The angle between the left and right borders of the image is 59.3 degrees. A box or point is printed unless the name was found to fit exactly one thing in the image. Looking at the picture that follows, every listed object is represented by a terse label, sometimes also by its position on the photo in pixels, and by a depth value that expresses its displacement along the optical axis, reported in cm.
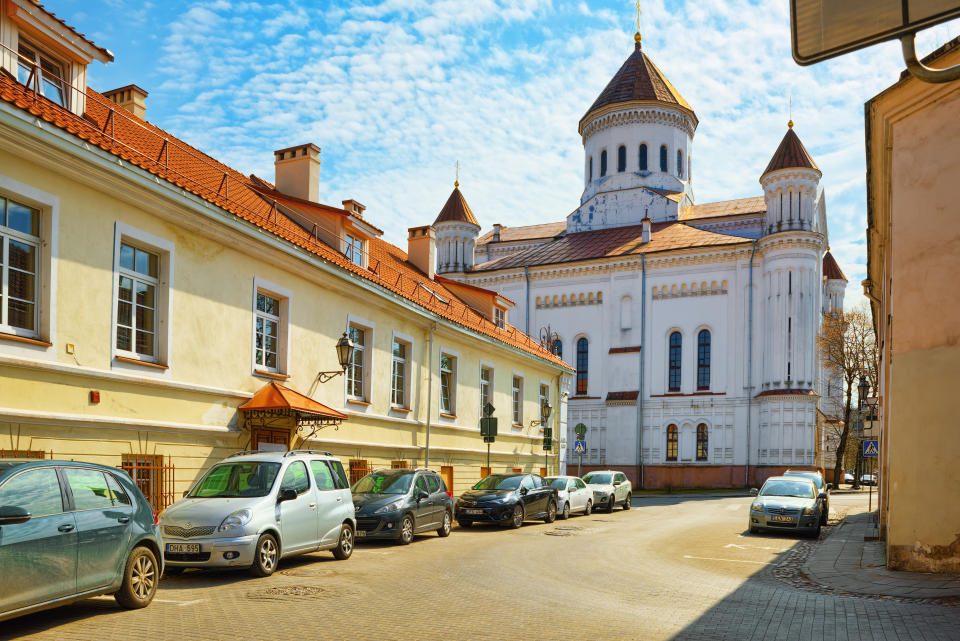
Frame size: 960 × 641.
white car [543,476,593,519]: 2533
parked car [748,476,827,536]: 2017
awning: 1641
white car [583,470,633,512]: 2859
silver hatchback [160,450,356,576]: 1120
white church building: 4931
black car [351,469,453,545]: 1628
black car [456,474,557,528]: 2091
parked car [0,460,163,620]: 736
